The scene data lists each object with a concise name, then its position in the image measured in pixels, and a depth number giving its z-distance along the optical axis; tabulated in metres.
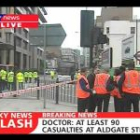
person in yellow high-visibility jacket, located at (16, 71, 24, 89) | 22.96
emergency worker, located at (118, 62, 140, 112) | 10.88
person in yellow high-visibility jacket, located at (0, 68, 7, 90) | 23.52
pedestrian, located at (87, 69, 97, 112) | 11.43
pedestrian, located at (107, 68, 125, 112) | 11.06
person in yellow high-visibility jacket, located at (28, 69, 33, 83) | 29.17
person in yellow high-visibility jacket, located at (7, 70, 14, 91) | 22.53
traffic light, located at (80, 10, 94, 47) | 7.53
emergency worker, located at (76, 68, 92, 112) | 11.40
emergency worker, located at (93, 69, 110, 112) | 11.62
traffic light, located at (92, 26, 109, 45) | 7.82
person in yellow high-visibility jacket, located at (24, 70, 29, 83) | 29.15
